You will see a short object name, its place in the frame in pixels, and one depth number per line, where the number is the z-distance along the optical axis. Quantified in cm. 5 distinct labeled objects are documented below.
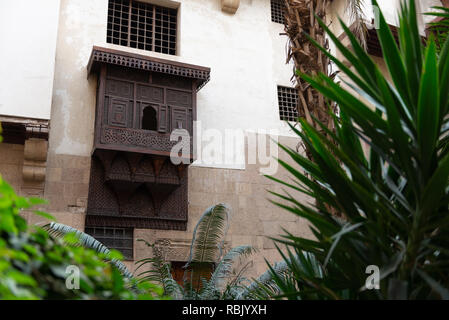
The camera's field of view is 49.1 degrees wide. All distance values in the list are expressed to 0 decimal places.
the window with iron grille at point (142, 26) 1044
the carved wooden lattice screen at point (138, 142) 904
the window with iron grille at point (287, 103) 1131
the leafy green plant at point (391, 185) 217
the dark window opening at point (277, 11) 1200
